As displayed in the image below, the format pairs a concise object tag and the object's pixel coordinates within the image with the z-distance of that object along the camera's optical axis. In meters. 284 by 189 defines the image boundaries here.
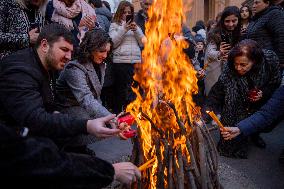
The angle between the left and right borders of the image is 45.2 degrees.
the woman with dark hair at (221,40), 5.26
